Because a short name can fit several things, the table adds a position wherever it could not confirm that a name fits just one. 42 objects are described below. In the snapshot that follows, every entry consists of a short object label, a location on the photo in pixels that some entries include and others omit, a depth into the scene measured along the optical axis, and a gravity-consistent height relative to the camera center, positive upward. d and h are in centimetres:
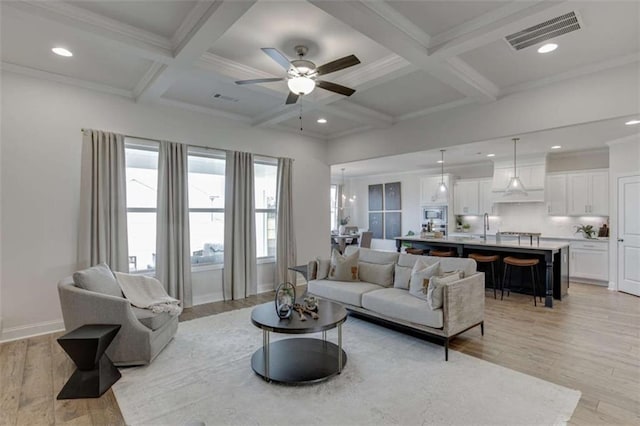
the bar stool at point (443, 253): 634 -80
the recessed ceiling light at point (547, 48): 323 +167
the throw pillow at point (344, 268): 459 -78
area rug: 229 -144
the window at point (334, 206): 1149 +26
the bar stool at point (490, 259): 567 -82
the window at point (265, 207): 621 +12
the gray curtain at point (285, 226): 623 -25
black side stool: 260 -125
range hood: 741 +85
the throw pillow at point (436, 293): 331 -82
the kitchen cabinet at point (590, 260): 656 -100
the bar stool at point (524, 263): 524 -83
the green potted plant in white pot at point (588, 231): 697 -40
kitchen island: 511 -71
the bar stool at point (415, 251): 662 -78
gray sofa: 330 -101
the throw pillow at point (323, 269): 479 -83
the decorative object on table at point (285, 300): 301 -83
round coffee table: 275 -137
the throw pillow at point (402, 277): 413 -83
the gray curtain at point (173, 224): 484 -16
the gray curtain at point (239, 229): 556 -27
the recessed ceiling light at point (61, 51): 338 +173
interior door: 574 -40
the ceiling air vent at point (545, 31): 279 +167
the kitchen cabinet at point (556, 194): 729 +42
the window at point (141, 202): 475 +17
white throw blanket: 343 -91
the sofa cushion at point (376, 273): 438 -83
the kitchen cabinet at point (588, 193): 677 +42
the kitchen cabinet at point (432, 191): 902 +63
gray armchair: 298 -97
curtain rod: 463 +111
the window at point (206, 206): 542 +13
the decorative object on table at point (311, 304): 318 -91
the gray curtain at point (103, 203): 420 +14
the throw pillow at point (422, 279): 368 -77
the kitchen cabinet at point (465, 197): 866 +42
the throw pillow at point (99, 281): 312 -67
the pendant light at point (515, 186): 670 +57
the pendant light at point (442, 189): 808 +63
